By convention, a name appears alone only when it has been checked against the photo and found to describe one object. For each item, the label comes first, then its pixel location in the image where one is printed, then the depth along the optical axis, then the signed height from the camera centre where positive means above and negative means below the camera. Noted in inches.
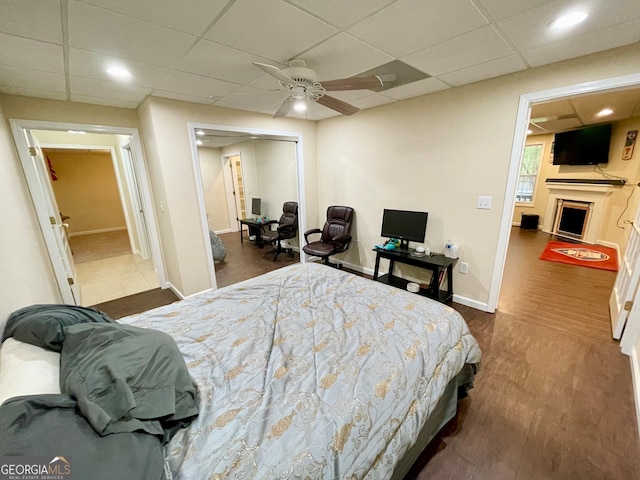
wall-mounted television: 196.4 +21.1
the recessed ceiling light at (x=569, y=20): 58.1 +34.4
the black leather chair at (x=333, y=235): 148.7 -33.6
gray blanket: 28.1 -27.2
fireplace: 202.8 -30.8
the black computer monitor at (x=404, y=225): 122.8 -23.4
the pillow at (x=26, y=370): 34.5 -26.2
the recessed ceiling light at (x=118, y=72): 78.3 +33.5
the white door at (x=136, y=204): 166.1 -14.4
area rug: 163.2 -55.3
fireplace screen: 214.4 -38.1
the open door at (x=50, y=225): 103.3 -17.1
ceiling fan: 69.7 +26.1
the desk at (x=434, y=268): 113.4 -39.8
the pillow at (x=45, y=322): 43.9 -24.4
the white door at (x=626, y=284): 86.0 -39.0
